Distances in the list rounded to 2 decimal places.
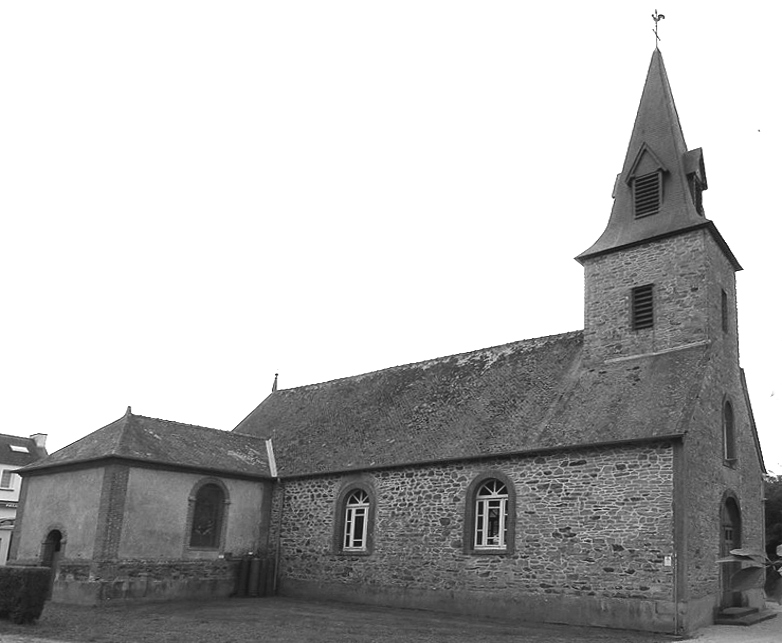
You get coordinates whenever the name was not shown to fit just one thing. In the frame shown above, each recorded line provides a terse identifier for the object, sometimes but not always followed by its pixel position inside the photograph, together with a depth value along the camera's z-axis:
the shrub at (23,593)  14.96
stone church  17.25
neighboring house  47.75
